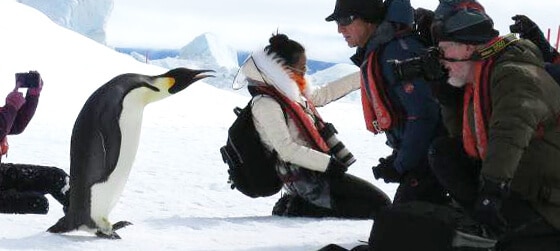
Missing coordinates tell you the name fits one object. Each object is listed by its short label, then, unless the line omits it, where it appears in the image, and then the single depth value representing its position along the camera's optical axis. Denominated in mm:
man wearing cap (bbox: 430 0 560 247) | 4969
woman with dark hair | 9172
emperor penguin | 7082
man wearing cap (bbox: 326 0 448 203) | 7187
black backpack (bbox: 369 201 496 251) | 5359
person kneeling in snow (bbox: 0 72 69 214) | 8633
